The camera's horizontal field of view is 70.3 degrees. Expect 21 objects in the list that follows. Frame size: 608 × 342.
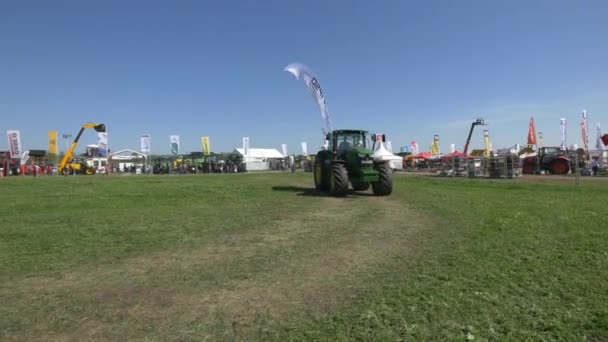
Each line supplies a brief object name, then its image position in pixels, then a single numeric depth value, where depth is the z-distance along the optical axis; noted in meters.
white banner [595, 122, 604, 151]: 40.45
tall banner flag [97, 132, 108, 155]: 43.50
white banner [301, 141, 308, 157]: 61.59
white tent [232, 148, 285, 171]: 53.70
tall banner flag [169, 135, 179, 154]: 48.50
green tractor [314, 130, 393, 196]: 13.93
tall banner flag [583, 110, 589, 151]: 37.28
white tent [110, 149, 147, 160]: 55.73
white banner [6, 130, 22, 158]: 37.06
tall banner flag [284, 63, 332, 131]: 21.91
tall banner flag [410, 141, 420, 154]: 60.00
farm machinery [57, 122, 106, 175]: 35.55
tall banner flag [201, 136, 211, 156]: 51.94
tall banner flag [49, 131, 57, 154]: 40.84
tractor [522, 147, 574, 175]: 29.33
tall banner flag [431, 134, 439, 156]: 59.16
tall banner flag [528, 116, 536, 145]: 37.41
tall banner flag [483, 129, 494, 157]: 45.91
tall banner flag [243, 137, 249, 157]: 54.45
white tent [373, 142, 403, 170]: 38.22
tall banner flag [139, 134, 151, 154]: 43.97
